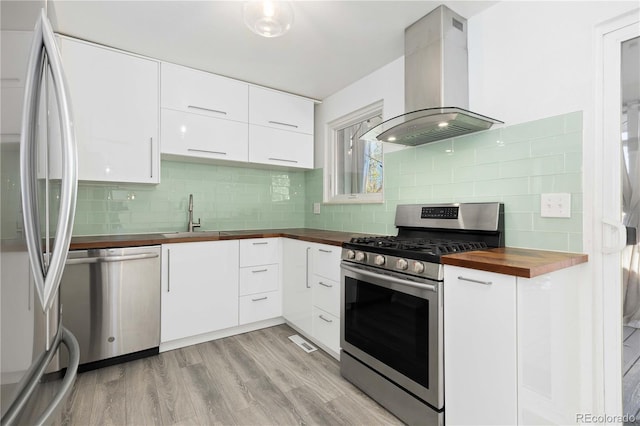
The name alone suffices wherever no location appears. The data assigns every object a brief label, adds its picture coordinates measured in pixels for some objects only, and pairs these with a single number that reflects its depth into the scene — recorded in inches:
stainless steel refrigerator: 23.8
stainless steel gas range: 57.2
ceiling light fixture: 64.0
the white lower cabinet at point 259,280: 104.5
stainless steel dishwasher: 78.5
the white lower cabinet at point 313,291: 86.6
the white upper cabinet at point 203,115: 100.0
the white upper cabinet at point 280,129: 116.5
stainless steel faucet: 112.9
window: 110.8
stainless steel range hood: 71.2
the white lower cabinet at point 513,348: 46.6
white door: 54.1
